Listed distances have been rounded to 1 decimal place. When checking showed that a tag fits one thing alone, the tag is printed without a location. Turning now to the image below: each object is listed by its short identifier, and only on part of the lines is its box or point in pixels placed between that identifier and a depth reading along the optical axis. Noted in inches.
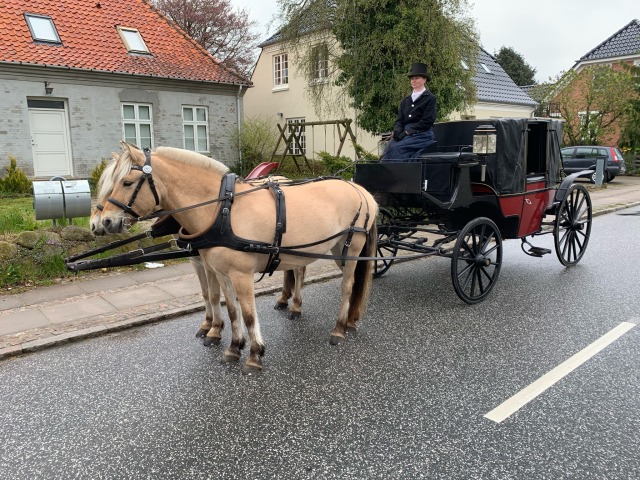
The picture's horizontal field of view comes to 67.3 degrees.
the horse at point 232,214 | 141.3
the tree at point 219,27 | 1086.4
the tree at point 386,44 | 465.4
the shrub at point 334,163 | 433.4
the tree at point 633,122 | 962.7
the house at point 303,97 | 884.0
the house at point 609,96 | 966.4
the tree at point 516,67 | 1847.9
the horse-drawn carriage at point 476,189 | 216.5
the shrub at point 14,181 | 510.9
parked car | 818.8
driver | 228.2
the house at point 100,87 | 542.6
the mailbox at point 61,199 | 254.5
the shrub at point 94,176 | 530.6
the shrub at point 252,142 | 700.7
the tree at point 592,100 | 930.1
